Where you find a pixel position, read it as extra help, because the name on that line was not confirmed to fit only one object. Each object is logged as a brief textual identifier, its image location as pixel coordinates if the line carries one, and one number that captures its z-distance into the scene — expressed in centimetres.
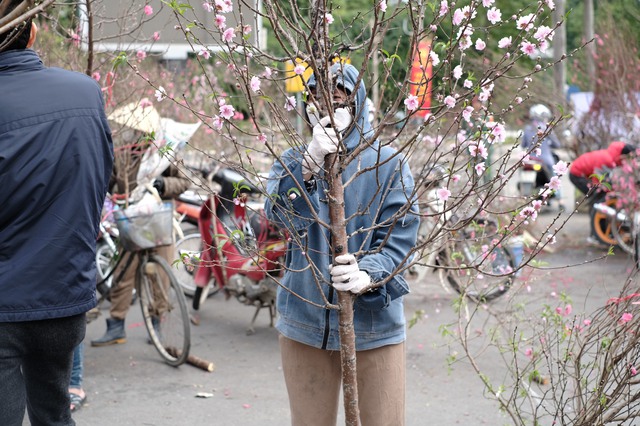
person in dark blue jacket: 285
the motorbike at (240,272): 659
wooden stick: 608
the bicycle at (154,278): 580
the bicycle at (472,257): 430
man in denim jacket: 288
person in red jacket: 925
